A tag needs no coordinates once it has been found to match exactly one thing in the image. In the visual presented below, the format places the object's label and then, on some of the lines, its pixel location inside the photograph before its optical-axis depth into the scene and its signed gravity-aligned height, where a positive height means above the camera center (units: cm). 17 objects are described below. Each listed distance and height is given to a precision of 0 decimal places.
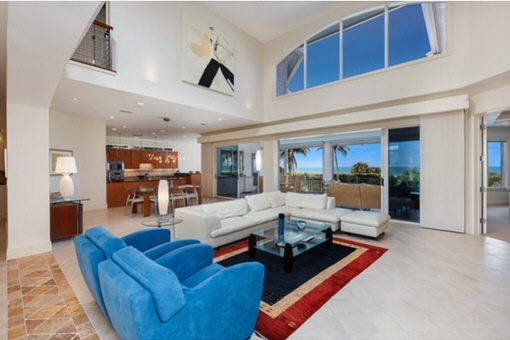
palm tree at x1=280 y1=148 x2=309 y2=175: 1050 +54
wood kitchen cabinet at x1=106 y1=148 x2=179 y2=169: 1034 +60
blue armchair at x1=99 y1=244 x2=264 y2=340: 123 -78
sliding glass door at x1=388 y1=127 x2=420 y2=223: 554 -14
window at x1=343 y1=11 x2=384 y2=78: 580 +316
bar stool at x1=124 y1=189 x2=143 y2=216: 651 -87
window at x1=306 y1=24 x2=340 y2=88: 652 +324
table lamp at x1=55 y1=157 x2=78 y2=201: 445 -6
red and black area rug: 208 -132
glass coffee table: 303 -106
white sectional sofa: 369 -89
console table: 421 -88
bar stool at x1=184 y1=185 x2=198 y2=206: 769 -84
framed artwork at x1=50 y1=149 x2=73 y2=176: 631 +39
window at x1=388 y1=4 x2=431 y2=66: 519 +309
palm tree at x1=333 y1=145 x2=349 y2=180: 951 +72
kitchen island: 785 -63
